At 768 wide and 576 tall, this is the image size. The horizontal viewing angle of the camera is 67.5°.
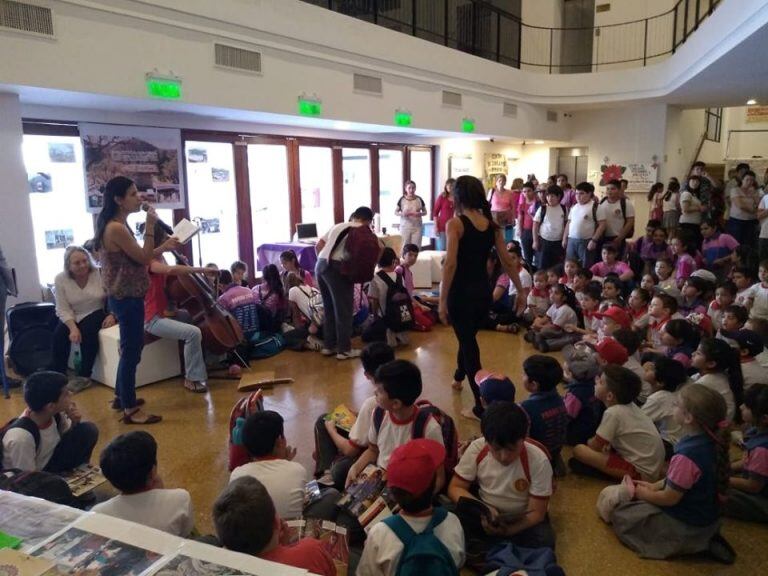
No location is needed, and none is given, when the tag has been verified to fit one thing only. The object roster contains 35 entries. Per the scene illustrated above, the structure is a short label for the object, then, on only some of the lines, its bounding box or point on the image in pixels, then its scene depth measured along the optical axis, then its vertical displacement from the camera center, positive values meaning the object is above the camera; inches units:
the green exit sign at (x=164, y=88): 198.2 +32.1
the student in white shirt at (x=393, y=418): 97.0 -41.6
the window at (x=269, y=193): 319.6 -7.3
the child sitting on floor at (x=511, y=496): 93.4 -51.6
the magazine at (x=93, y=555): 48.6 -32.2
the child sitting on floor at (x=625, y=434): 112.4 -50.1
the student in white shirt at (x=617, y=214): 270.5 -17.7
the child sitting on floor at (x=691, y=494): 93.7 -52.3
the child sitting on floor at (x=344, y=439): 108.7 -51.6
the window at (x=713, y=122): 551.0 +51.5
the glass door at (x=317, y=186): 346.0 -3.7
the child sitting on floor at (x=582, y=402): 131.3 -50.8
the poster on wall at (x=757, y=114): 585.7 +61.2
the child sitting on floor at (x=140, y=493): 76.3 -41.7
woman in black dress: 140.0 -20.5
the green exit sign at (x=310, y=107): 254.5 +31.9
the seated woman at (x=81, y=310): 178.2 -39.3
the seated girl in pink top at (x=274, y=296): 229.9 -45.7
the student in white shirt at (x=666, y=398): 124.3 -47.9
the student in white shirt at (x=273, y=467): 85.7 -43.3
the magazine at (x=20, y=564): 48.0 -31.9
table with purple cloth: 285.0 -36.6
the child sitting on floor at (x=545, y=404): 115.6 -45.6
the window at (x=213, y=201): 287.4 -10.1
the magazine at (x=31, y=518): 53.4 -32.2
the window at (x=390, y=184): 404.2 -4.1
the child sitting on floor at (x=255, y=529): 58.9 -35.4
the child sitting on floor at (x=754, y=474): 105.6 -54.8
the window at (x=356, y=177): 374.9 +1.3
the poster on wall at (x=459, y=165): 446.0 +9.9
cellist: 172.2 -43.5
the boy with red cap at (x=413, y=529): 70.8 -44.1
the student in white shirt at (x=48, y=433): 101.7 -46.4
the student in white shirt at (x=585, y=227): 273.1 -23.9
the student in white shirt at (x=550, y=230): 297.9 -27.4
